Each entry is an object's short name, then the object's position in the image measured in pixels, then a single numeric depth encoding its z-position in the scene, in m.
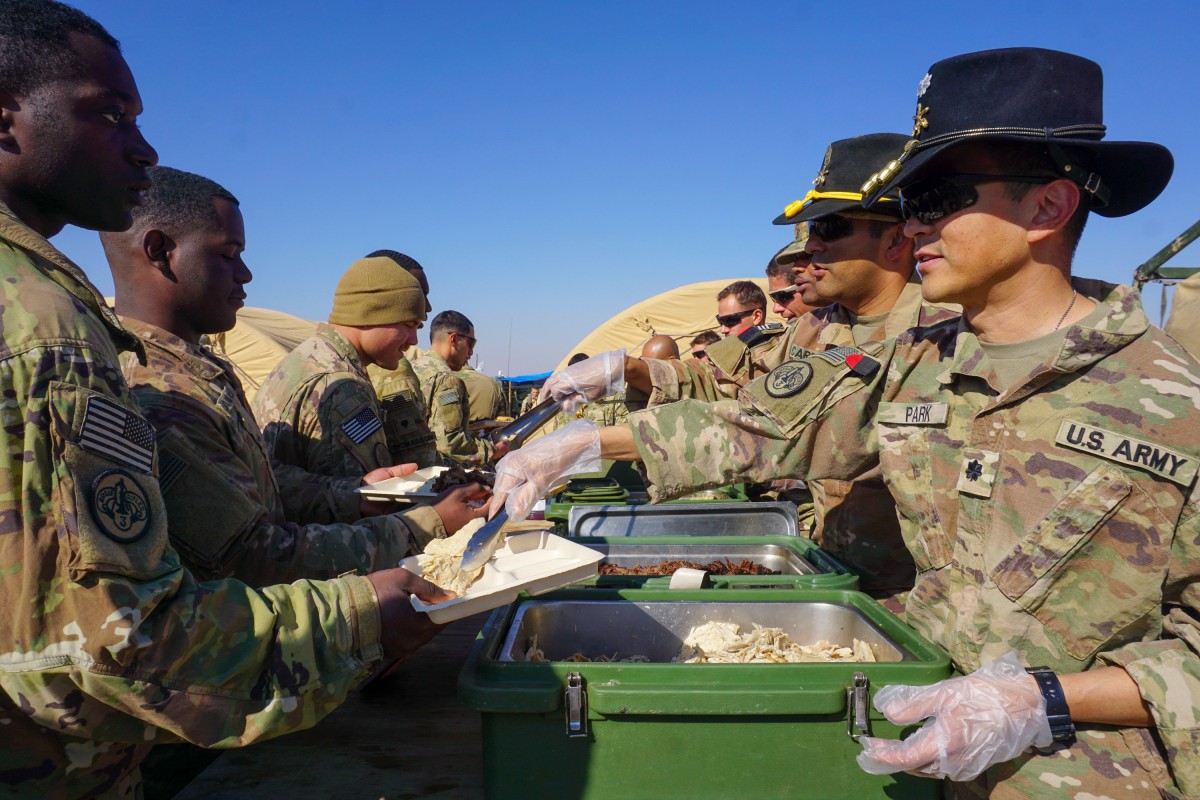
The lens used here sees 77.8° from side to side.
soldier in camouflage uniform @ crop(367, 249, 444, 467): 4.85
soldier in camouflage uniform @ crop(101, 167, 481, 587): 1.89
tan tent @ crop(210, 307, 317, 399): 16.38
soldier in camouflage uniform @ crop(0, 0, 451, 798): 1.12
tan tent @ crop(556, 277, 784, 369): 18.55
